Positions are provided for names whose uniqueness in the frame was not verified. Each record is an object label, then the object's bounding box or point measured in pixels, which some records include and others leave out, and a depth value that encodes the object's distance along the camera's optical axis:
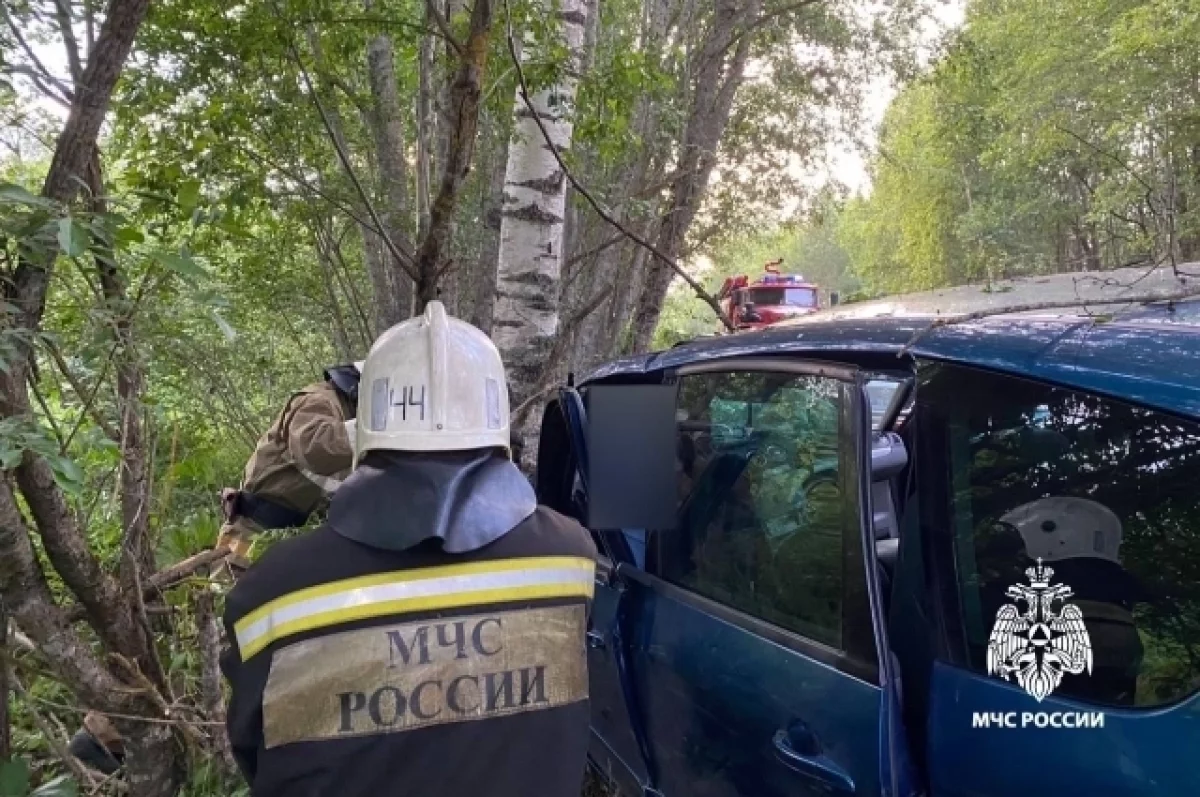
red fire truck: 19.42
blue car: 1.38
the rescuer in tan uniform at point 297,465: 3.06
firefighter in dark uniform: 1.35
